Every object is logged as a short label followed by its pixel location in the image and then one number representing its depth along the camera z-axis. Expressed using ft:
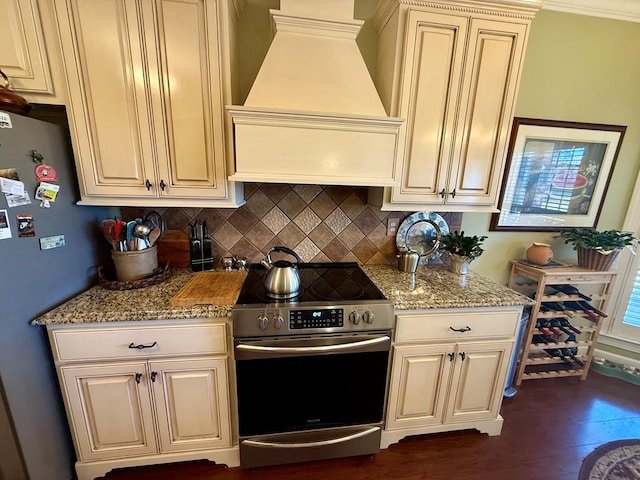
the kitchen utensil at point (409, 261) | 5.70
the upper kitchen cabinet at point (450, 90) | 4.56
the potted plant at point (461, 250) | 5.48
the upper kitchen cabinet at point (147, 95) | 3.93
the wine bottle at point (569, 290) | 6.66
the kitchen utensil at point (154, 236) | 4.83
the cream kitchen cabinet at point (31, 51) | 3.68
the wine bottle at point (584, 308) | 6.77
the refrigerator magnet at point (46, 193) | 3.65
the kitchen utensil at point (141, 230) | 4.63
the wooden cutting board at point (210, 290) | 4.09
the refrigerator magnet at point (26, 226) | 3.37
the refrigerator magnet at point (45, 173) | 3.65
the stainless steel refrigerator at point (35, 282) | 3.24
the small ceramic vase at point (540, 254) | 6.54
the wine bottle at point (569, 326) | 6.82
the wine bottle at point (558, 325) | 6.86
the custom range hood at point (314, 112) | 4.21
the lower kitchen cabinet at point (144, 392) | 3.85
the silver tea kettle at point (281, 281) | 4.25
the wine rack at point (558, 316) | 6.46
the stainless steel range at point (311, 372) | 4.00
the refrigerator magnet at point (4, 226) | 3.12
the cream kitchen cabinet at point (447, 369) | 4.60
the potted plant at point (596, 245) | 6.23
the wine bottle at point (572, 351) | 7.04
